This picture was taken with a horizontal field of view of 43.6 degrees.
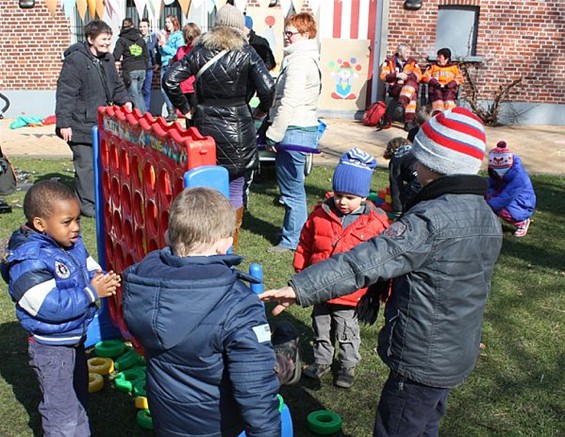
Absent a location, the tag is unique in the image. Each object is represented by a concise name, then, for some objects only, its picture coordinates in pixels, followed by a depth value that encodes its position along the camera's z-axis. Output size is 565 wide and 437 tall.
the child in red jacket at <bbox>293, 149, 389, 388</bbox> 4.06
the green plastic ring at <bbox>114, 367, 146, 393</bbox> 4.22
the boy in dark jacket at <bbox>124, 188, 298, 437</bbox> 2.33
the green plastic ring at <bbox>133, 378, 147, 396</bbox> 4.10
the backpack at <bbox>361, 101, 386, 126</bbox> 15.00
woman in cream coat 6.25
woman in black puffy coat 5.68
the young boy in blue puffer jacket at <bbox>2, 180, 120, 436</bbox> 3.05
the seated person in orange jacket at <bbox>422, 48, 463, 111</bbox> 14.68
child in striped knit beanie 2.57
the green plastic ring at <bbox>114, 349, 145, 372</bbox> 4.49
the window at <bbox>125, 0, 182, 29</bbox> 16.03
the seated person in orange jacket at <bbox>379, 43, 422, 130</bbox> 14.67
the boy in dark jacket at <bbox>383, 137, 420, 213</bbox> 6.54
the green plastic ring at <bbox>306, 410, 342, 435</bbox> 3.78
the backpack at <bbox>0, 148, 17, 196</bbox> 8.60
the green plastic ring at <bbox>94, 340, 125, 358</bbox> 4.64
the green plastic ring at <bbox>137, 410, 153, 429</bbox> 3.79
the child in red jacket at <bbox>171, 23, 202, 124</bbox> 7.21
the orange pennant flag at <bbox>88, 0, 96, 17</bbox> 13.98
